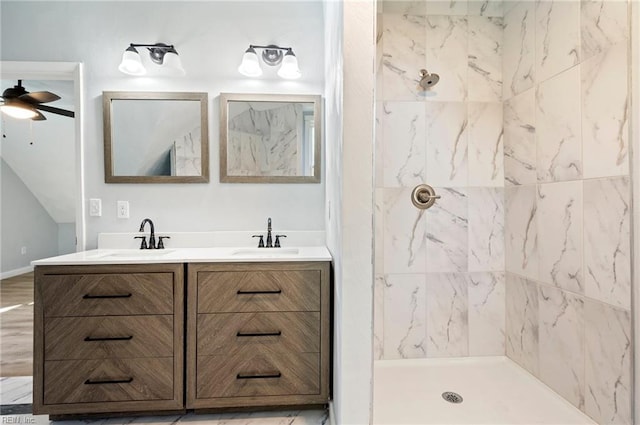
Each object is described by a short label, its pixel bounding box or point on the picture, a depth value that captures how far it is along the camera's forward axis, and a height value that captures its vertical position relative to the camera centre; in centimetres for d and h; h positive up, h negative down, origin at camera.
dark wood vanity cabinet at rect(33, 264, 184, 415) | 152 -67
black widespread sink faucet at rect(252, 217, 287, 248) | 206 -22
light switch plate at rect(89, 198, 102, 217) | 205 +1
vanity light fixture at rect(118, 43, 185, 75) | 197 +100
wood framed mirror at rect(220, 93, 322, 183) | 211 +49
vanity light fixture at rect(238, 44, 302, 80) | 202 +101
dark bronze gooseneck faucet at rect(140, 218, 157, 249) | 200 -19
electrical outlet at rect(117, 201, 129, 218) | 207 +0
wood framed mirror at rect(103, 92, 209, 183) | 206 +50
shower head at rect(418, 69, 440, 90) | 190 +83
